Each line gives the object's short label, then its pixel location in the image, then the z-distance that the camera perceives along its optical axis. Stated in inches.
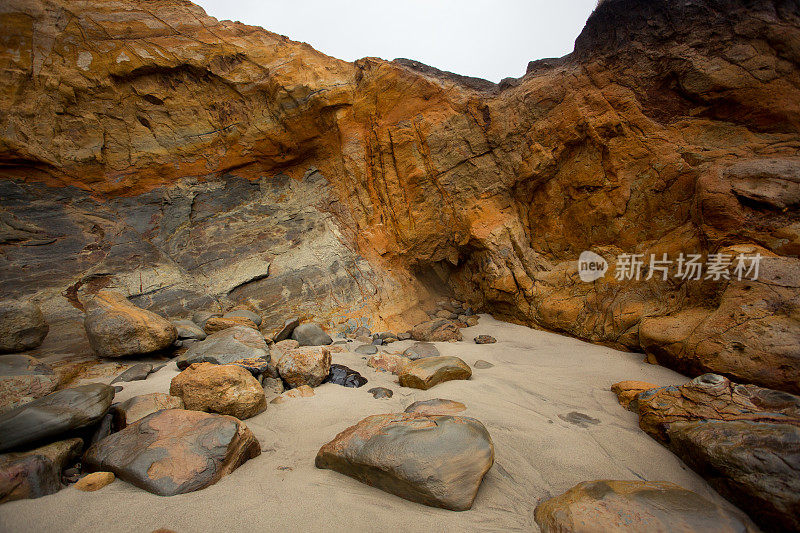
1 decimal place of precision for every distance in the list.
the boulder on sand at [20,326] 143.2
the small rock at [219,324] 176.7
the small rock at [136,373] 129.4
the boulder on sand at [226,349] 132.0
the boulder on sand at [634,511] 53.2
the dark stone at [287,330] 191.8
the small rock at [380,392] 117.9
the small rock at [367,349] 175.4
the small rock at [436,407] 94.7
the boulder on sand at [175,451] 64.7
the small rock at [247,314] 202.1
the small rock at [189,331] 176.7
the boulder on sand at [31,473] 60.3
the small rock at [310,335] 189.6
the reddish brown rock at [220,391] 97.1
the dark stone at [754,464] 53.7
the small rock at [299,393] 115.5
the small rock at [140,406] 91.5
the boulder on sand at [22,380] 97.6
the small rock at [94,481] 64.4
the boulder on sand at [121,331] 146.8
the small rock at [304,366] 126.9
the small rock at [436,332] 193.6
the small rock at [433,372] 122.2
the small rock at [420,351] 162.6
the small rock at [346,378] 130.7
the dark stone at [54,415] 70.9
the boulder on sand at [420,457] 61.2
